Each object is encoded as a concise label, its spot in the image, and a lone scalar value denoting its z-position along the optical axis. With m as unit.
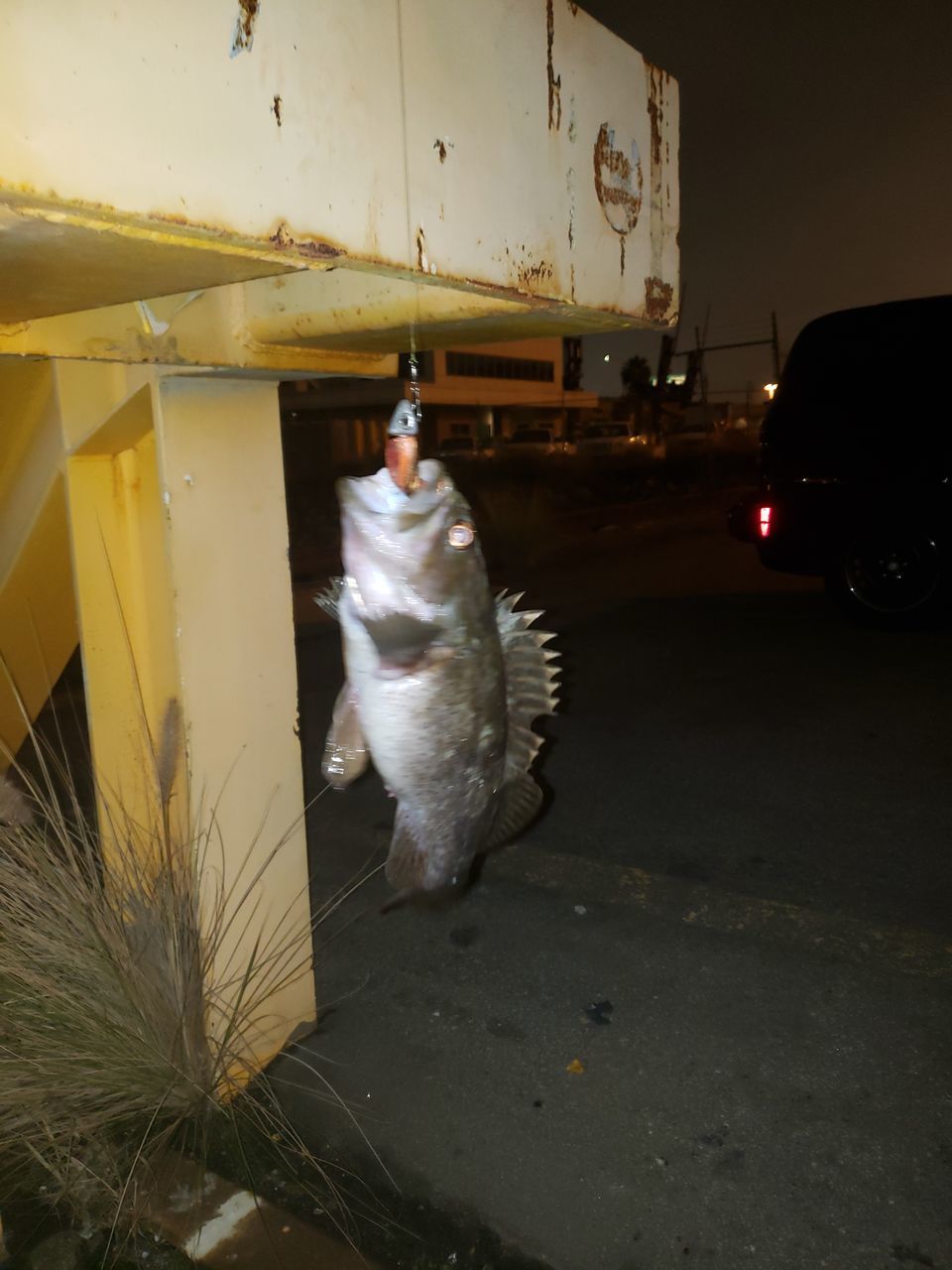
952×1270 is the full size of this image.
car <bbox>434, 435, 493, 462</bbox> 22.58
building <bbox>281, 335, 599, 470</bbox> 18.56
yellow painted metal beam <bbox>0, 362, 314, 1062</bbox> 2.36
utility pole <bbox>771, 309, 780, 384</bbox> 36.44
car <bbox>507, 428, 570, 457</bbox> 29.92
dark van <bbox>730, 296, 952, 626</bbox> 7.70
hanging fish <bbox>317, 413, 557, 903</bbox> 1.35
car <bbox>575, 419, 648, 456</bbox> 31.66
